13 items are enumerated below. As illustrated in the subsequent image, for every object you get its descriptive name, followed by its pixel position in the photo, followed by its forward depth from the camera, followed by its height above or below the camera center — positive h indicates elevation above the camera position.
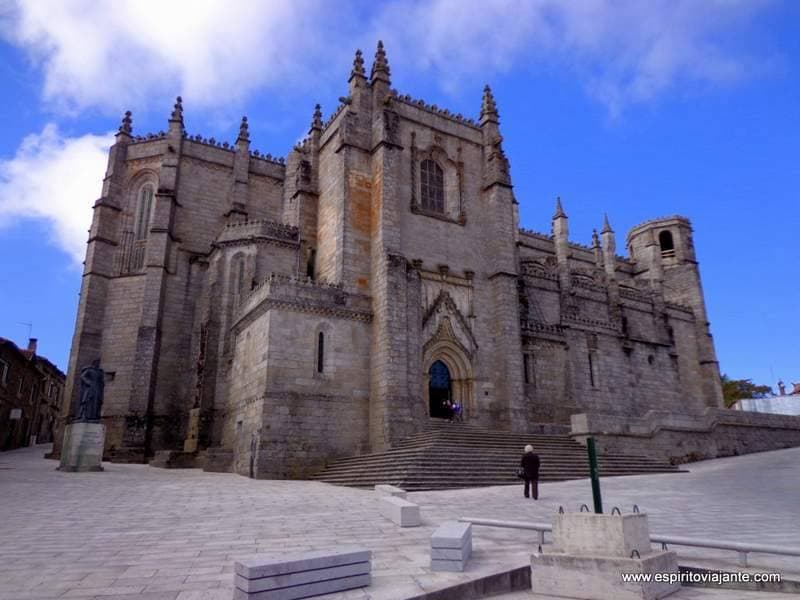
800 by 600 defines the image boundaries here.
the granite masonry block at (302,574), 4.71 -1.01
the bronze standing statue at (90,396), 20.25 +2.10
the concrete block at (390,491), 12.43 -0.83
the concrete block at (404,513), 9.30 -0.98
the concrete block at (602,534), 5.57 -0.82
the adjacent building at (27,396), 31.59 +3.88
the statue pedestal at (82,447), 19.42 +0.32
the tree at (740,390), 51.56 +5.06
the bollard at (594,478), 5.72 -0.28
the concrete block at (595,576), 5.36 -1.20
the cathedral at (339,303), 21.52 +6.84
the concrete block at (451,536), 6.06 -0.89
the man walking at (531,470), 12.97 -0.43
